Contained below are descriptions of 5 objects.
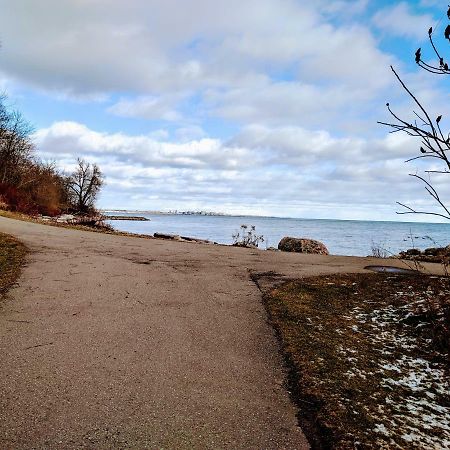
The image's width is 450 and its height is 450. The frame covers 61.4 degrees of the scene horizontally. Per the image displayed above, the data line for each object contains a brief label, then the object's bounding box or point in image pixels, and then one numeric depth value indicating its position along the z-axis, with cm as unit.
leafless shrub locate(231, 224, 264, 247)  2019
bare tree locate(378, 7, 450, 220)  242
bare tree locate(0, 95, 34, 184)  4003
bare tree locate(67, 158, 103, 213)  5909
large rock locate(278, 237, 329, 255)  1761
